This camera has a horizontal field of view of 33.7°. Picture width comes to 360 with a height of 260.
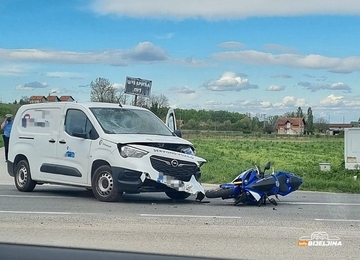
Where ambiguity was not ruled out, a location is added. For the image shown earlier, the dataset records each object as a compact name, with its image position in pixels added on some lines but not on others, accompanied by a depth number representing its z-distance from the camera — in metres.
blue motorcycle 10.52
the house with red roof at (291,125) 90.31
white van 10.59
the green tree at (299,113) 83.76
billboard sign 20.73
